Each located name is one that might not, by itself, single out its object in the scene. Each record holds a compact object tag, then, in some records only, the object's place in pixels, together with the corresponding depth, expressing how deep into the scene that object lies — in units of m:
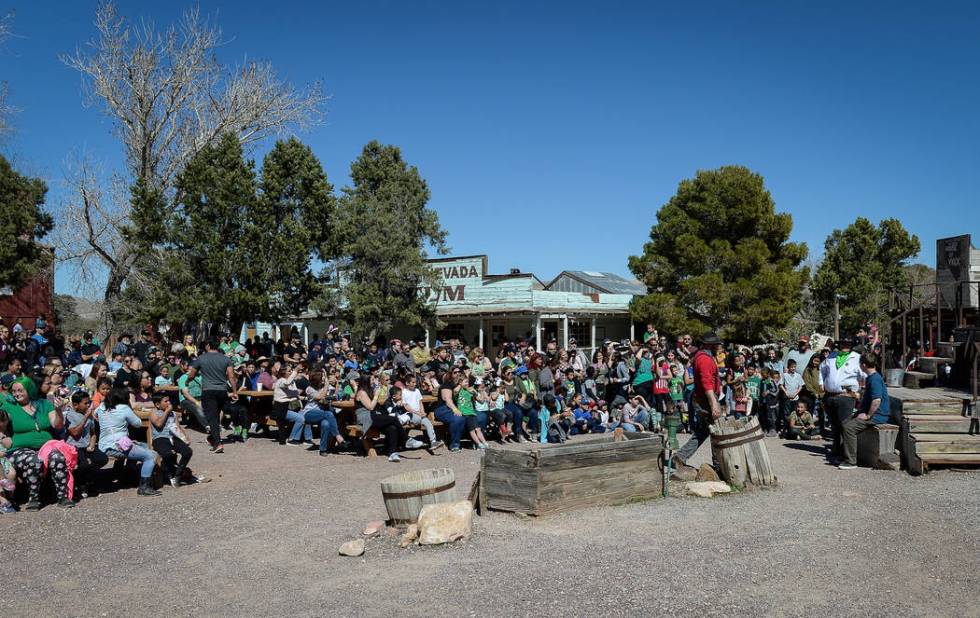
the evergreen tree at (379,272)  27.50
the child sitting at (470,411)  11.99
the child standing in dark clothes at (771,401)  13.50
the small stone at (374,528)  6.74
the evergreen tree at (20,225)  24.62
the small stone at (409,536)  6.42
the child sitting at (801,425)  13.11
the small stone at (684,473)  8.78
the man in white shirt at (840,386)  10.67
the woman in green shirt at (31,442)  7.88
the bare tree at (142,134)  25.23
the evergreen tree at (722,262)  29.91
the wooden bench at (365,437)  11.27
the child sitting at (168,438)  9.04
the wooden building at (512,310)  28.20
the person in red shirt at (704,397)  8.69
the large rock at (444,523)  6.43
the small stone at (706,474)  8.64
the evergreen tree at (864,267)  35.69
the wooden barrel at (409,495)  6.75
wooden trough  7.32
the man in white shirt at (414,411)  11.62
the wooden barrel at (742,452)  8.43
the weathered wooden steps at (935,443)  9.38
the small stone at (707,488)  8.12
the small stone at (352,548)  6.23
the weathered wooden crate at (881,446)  9.70
